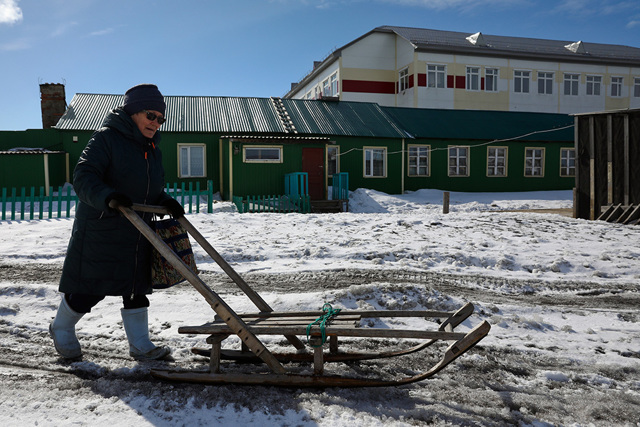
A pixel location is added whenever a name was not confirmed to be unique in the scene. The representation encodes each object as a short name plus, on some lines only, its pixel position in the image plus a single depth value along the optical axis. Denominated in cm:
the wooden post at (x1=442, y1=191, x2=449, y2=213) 1288
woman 313
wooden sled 263
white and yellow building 3145
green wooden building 1797
